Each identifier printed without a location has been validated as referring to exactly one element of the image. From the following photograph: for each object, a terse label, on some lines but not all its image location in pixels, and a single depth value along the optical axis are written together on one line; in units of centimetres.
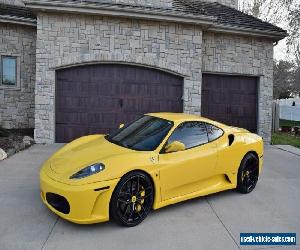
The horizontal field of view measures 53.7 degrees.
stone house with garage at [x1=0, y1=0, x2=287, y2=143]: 916
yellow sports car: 355
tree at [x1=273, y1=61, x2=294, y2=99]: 4294
